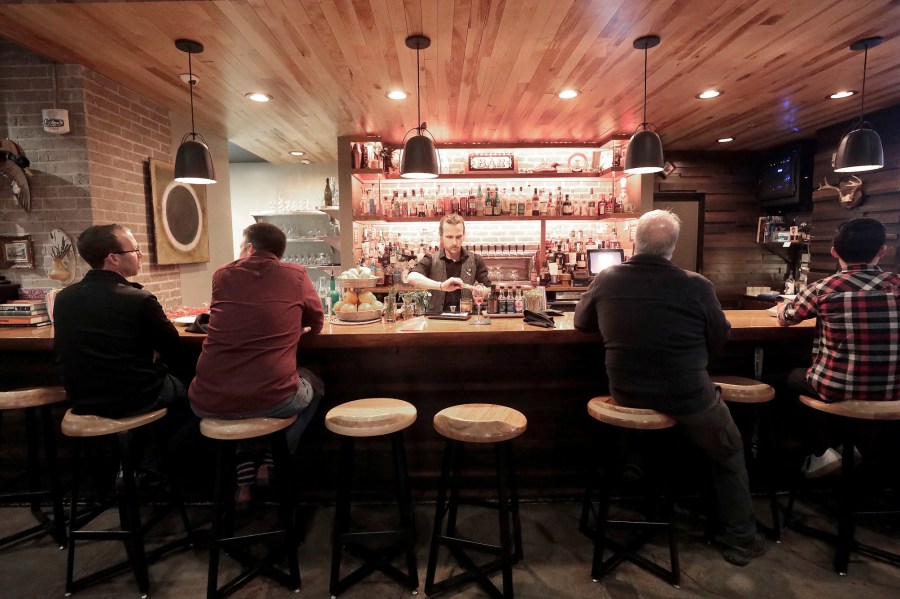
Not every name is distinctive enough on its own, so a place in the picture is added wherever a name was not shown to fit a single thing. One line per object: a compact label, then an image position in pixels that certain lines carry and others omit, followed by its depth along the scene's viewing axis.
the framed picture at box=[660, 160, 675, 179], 6.90
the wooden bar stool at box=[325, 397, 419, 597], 2.06
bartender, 4.18
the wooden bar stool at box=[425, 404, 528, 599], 1.97
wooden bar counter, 2.82
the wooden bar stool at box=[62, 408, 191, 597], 2.15
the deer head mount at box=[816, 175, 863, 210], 5.12
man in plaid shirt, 2.18
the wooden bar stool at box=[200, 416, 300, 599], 2.03
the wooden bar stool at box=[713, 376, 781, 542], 2.44
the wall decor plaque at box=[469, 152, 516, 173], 5.77
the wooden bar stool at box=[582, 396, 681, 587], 2.11
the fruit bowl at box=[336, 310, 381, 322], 2.86
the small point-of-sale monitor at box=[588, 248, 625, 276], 5.67
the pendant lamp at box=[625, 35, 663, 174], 3.49
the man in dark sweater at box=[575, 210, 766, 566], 2.08
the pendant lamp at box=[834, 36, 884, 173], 3.62
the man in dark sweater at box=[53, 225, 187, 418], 2.16
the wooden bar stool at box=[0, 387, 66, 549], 2.44
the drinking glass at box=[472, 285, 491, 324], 2.83
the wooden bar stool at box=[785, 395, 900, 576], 2.22
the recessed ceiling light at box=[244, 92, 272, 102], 4.32
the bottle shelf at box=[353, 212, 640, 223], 5.64
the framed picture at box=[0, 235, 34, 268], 3.84
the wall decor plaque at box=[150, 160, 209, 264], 4.65
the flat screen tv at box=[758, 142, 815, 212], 6.13
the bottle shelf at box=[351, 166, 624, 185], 5.62
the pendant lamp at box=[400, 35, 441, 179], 3.41
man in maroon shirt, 2.08
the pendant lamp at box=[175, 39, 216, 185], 3.40
